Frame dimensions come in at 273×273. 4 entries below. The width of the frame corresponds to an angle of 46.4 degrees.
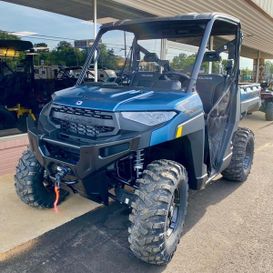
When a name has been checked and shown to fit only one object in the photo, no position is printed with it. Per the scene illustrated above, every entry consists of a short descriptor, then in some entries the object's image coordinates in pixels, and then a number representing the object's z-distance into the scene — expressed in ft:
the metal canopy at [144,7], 19.83
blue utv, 8.29
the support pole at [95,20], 13.21
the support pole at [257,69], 71.28
